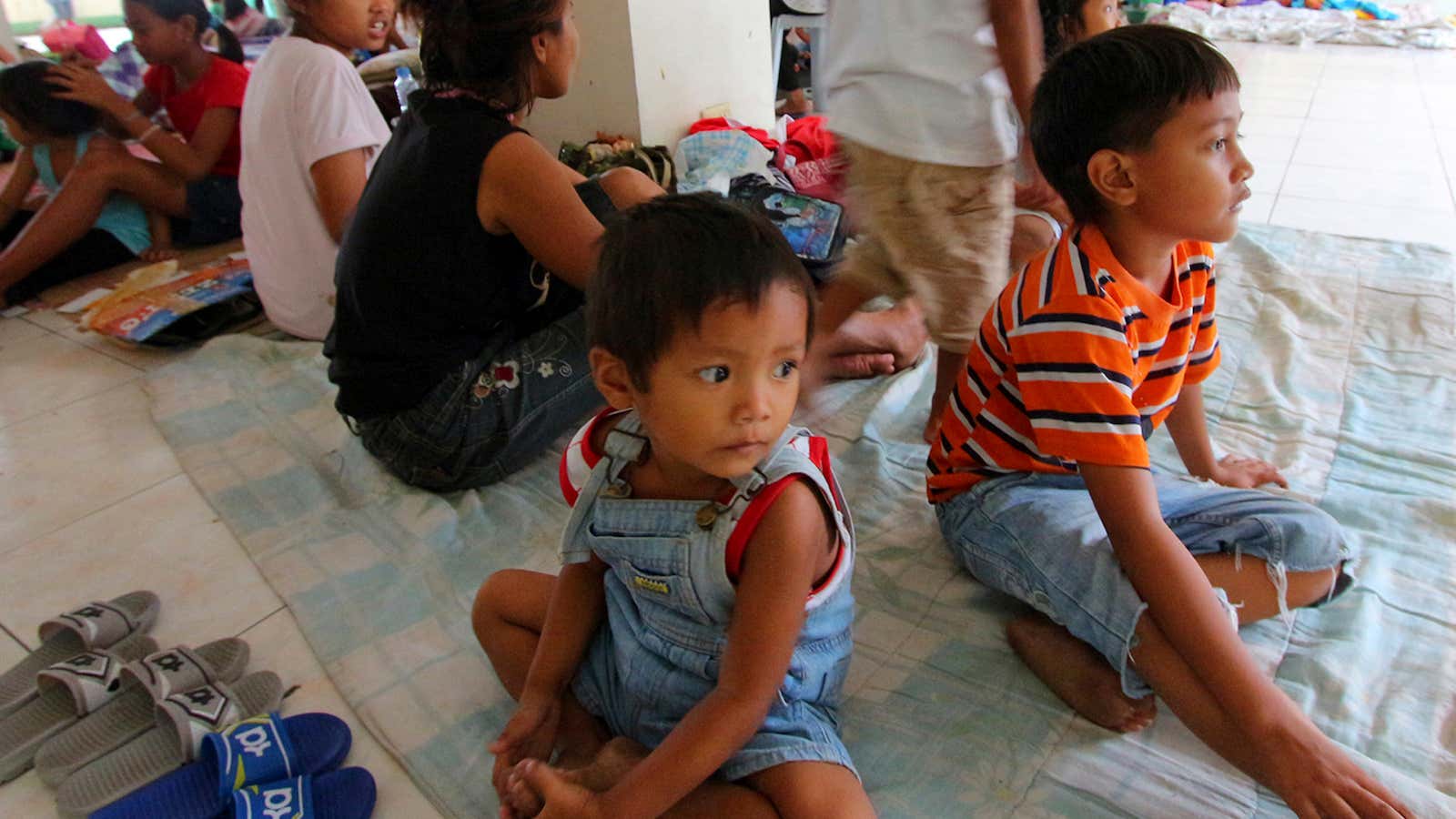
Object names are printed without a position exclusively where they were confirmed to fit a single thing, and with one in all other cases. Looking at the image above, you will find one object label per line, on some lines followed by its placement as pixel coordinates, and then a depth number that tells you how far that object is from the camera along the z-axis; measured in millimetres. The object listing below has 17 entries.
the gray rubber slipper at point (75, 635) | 1106
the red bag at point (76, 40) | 2891
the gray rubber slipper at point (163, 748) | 954
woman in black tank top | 1270
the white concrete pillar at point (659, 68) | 2320
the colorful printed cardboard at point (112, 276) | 2285
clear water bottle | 2525
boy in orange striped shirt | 854
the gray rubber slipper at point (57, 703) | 1021
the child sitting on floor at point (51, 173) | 2221
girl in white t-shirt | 1698
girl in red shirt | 2248
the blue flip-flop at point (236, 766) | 922
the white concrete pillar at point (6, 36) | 3182
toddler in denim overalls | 729
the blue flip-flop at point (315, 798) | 895
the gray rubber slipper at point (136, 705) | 1005
